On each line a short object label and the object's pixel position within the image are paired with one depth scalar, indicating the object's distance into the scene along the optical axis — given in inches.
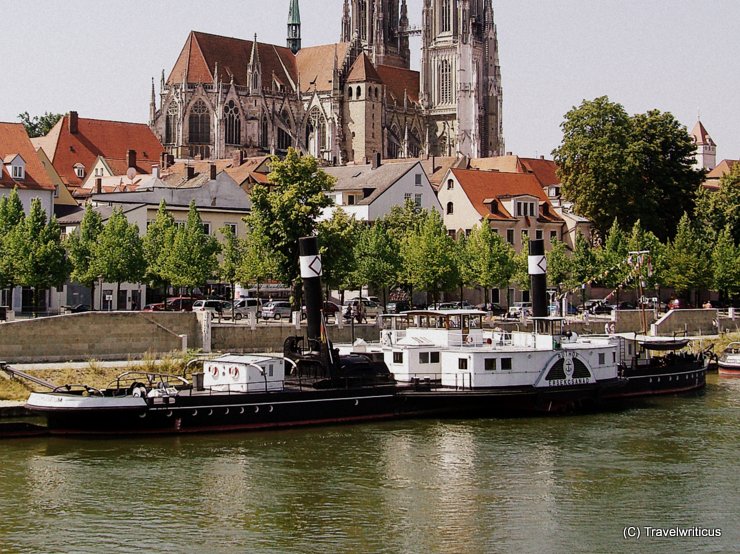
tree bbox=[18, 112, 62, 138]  5280.5
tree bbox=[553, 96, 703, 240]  3484.3
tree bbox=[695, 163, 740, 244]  3580.2
